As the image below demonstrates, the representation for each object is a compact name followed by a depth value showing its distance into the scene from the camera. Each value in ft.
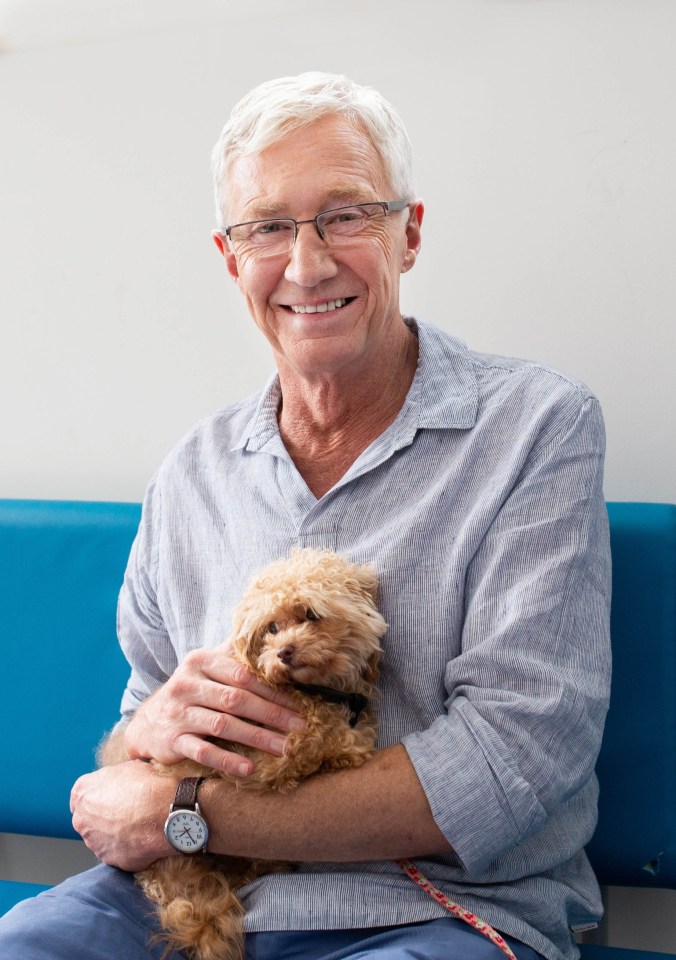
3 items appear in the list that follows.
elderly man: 4.15
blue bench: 6.36
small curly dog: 4.06
